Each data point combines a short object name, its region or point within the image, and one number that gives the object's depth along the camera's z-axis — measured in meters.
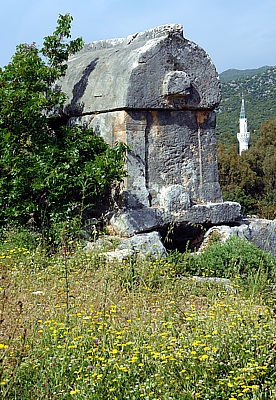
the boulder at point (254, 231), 8.27
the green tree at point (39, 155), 7.51
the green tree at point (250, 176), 23.56
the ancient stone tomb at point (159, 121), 7.81
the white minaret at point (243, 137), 36.75
